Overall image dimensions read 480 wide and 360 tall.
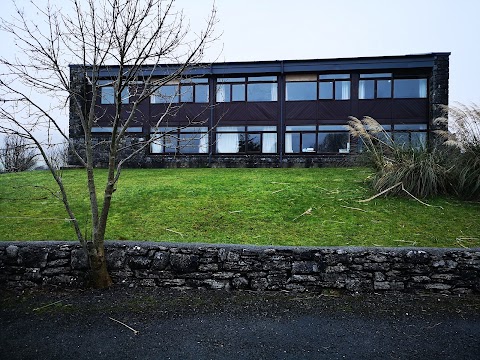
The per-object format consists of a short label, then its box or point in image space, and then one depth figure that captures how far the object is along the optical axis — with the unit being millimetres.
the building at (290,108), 20312
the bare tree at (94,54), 5305
